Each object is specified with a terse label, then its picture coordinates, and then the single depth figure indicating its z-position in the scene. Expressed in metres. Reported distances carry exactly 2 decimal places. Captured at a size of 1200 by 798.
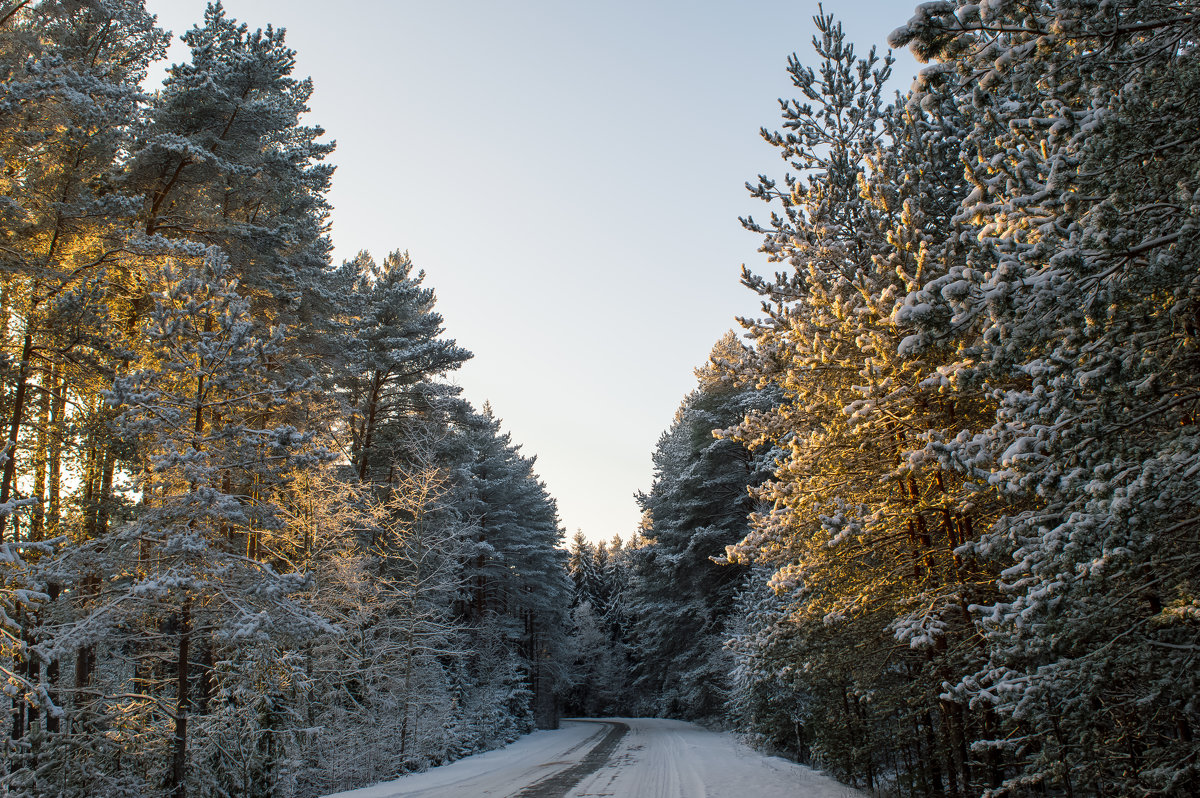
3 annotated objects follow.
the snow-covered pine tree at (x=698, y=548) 26.48
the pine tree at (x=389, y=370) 21.34
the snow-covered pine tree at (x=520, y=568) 30.50
